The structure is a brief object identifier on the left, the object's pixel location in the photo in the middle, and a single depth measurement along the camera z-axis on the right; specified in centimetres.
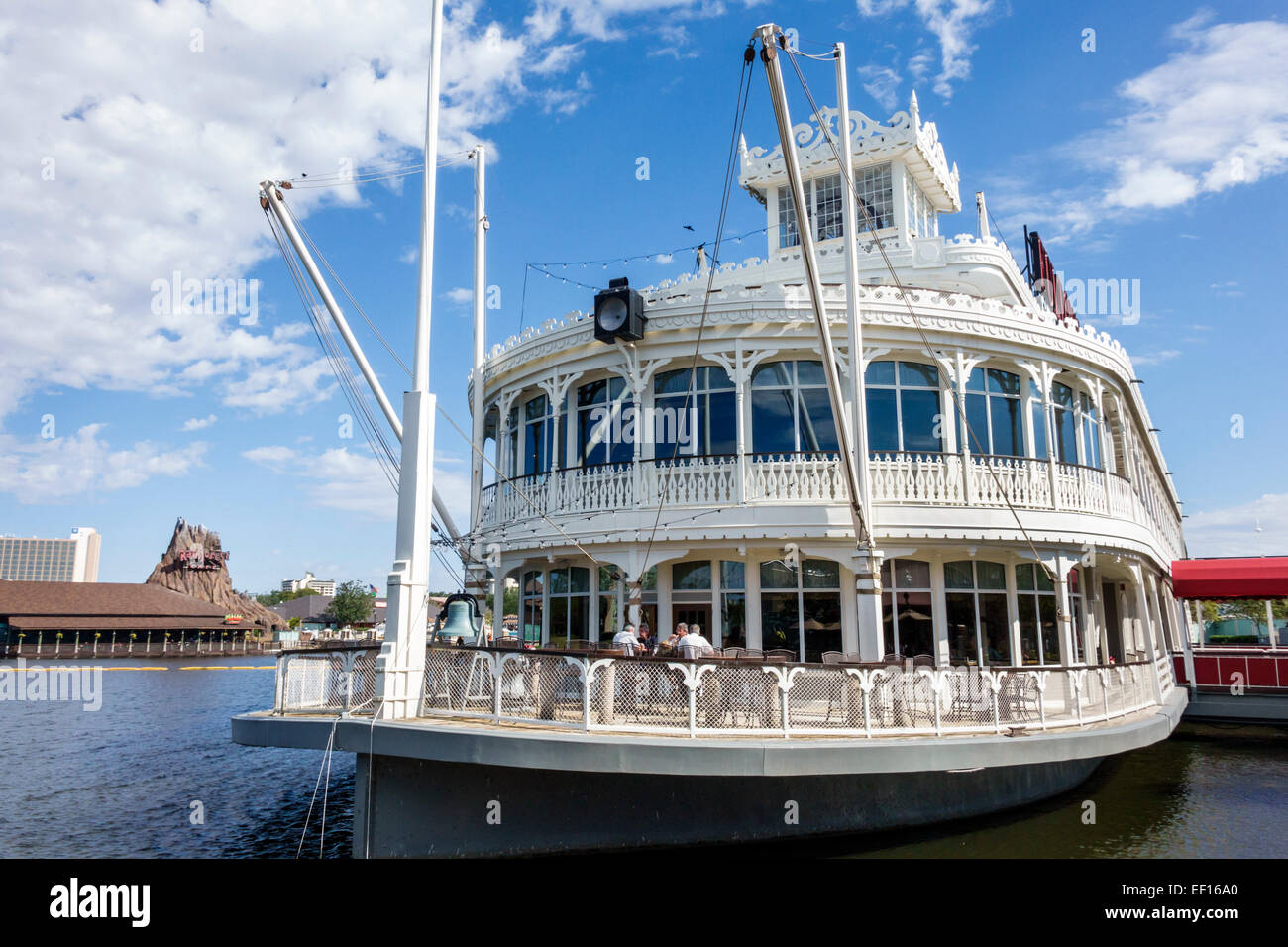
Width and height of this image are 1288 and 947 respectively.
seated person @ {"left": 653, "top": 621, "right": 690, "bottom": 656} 1309
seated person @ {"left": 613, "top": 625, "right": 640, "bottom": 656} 1298
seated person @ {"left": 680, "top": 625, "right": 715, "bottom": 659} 1177
